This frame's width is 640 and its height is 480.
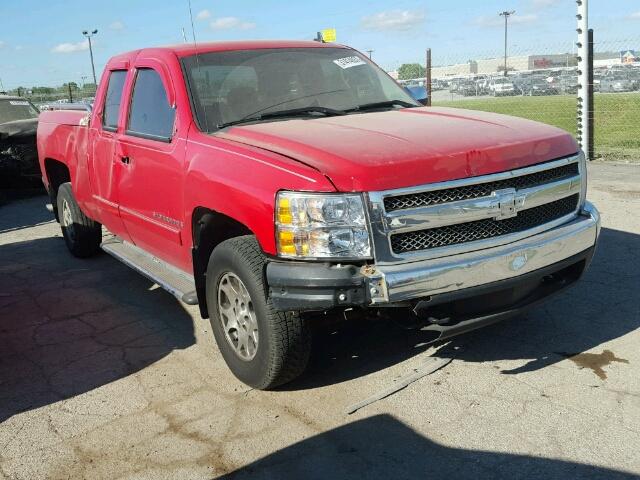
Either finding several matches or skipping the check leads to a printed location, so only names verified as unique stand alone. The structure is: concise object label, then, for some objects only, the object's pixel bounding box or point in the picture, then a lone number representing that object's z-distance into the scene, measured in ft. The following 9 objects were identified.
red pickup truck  9.90
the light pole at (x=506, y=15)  255.45
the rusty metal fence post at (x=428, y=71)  42.08
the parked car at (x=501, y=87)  101.81
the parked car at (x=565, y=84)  61.93
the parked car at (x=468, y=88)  114.62
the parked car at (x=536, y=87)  82.73
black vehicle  35.65
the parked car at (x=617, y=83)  70.97
